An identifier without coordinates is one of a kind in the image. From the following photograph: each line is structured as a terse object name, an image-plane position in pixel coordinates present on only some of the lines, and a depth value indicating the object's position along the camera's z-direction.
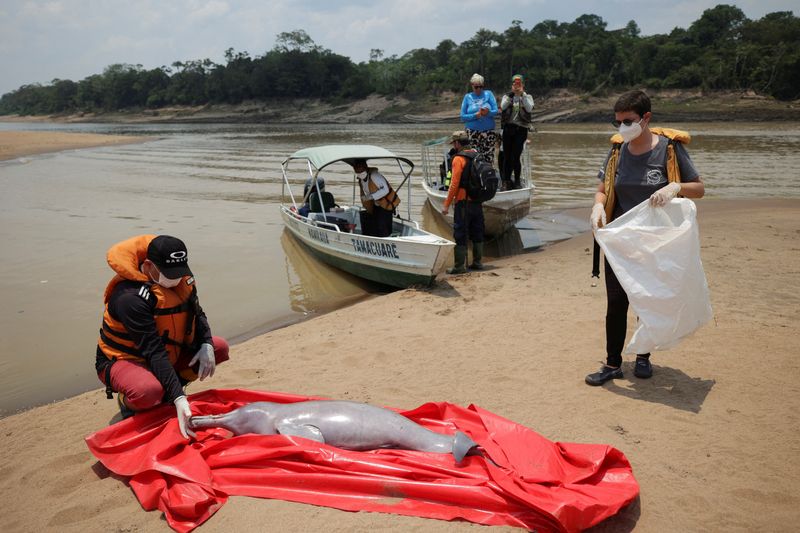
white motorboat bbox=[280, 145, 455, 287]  8.55
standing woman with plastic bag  4.51
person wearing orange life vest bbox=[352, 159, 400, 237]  9.91
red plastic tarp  3.36
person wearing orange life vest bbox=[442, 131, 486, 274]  9.26
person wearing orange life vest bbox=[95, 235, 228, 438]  4.14
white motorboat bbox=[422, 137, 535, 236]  11.68
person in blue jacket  11.80
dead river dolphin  4.04
